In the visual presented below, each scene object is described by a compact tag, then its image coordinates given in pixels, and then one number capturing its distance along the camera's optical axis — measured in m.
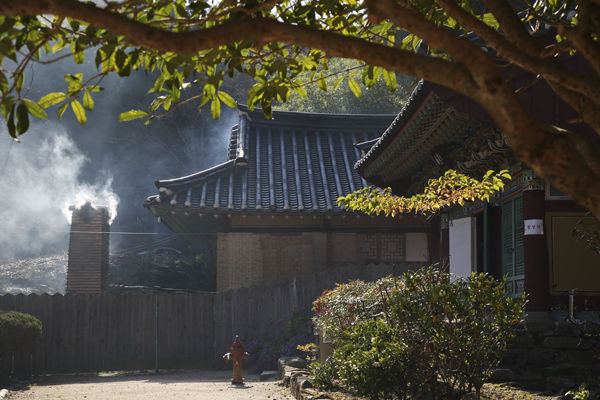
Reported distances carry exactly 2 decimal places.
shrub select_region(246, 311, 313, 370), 14.16
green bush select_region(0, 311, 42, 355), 11.94
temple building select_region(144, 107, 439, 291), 16.47
